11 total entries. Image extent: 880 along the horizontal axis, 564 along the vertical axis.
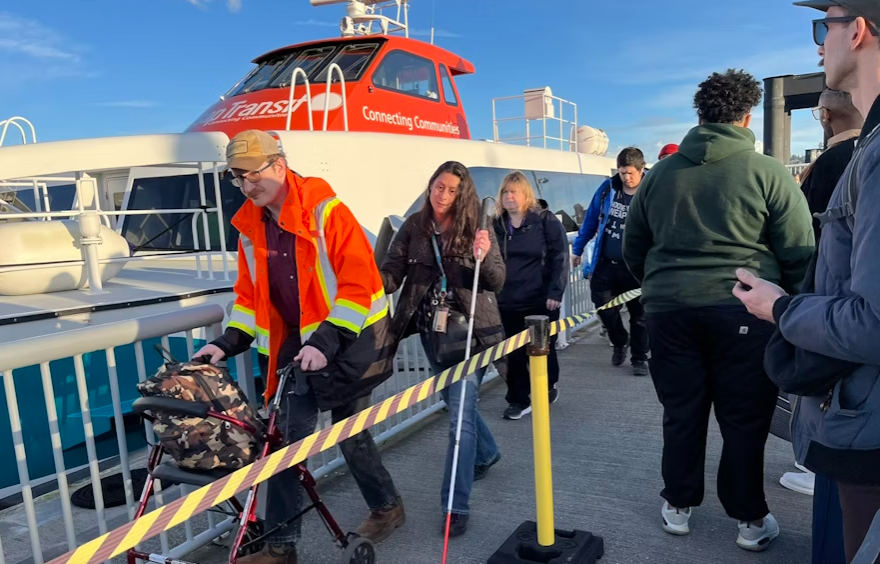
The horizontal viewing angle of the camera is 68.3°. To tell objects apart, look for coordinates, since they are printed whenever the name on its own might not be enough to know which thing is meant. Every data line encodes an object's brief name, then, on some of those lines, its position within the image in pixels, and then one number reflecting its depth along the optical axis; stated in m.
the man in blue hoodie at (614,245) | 5.66
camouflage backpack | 2.27
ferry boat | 4.43
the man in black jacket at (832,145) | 3.00
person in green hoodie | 2.77
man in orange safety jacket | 2.67
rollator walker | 2.22
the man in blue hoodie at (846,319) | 1.50
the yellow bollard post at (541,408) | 2.58
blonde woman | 4.86
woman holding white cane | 3.24
